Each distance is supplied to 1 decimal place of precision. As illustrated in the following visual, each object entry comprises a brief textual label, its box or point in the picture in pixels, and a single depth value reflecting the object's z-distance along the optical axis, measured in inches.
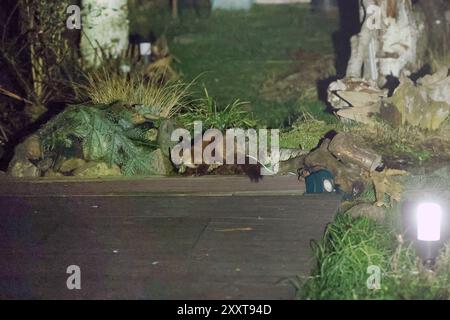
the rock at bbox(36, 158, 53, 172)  337.4
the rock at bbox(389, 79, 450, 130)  350.0
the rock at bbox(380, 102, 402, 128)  352.8
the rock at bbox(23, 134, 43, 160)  339.0
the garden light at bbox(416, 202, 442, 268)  224.1
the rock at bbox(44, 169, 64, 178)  335.6
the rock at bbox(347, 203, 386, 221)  265.4
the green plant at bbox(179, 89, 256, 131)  354.3
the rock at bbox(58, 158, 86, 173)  336.5
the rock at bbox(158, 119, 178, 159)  335.3
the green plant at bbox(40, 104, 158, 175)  329.1
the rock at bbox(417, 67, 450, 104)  350.9
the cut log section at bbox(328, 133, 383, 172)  307.1
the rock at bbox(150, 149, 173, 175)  330.3
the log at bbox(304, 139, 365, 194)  302.8
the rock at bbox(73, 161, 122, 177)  330.6
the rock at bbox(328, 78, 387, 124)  357.7
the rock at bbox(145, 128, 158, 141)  340.9
